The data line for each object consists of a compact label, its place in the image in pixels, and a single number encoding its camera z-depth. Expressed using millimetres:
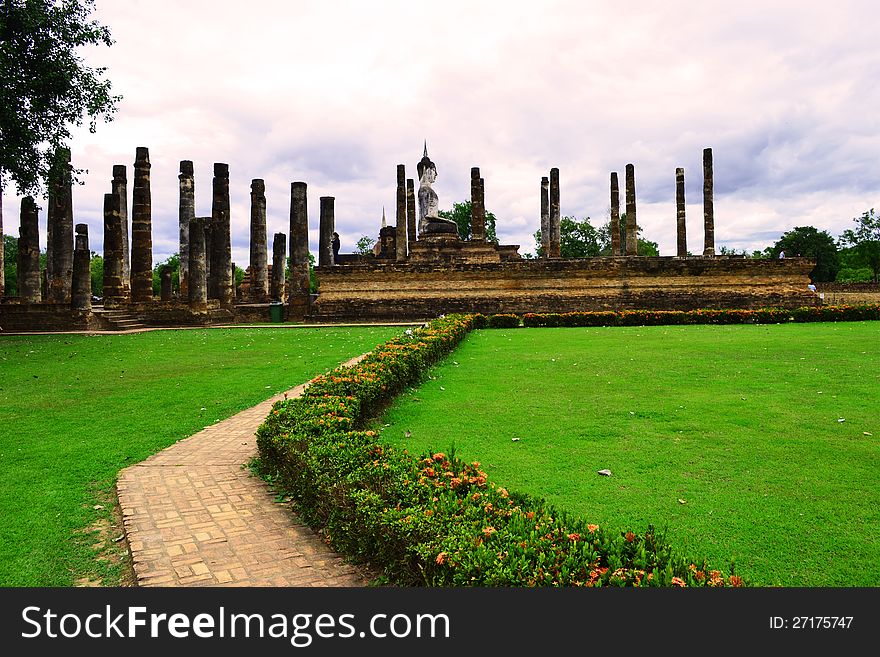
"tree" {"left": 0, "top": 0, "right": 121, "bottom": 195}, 14539
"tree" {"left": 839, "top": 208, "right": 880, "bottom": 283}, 50844
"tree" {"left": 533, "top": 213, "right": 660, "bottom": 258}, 57844
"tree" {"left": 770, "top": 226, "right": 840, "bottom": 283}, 60156
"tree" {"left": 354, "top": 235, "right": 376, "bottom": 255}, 71562
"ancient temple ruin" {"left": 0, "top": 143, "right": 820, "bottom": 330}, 23672
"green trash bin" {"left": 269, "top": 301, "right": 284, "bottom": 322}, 25328
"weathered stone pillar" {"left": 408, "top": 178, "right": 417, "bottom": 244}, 39125
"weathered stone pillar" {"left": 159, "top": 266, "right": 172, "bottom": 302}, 35562
